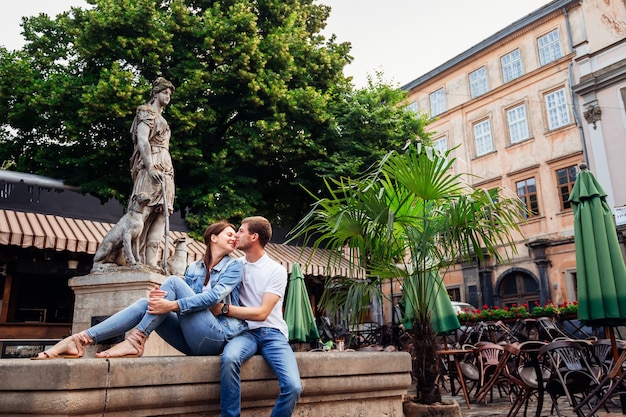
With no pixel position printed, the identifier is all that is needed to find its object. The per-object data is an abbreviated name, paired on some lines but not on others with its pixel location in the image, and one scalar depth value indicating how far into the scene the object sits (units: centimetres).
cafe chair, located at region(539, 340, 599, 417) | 494
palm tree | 500
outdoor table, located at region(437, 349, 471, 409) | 715
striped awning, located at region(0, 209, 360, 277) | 1021
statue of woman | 727
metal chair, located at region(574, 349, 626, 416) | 442
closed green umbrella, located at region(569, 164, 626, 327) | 538
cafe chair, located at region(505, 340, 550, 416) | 515
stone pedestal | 671
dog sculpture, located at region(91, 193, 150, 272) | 698
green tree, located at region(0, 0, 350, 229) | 1173
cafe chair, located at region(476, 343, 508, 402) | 745
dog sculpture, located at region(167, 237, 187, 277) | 885
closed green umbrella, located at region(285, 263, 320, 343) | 913
